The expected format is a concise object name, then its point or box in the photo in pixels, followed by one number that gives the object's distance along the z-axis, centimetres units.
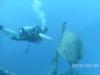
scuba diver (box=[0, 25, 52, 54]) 165
